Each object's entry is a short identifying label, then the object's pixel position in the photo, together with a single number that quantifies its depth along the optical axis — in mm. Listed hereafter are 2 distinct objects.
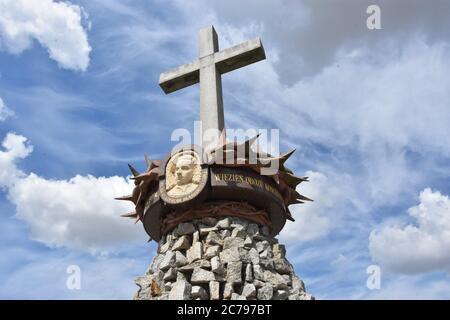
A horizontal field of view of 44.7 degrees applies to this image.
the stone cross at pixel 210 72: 13419
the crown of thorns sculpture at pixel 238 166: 11609
